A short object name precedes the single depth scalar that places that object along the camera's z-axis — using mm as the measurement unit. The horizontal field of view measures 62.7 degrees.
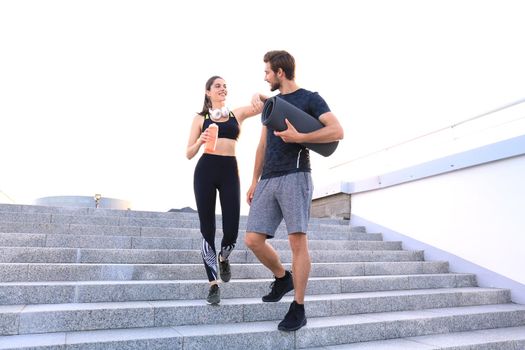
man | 2730
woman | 3150
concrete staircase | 2740
